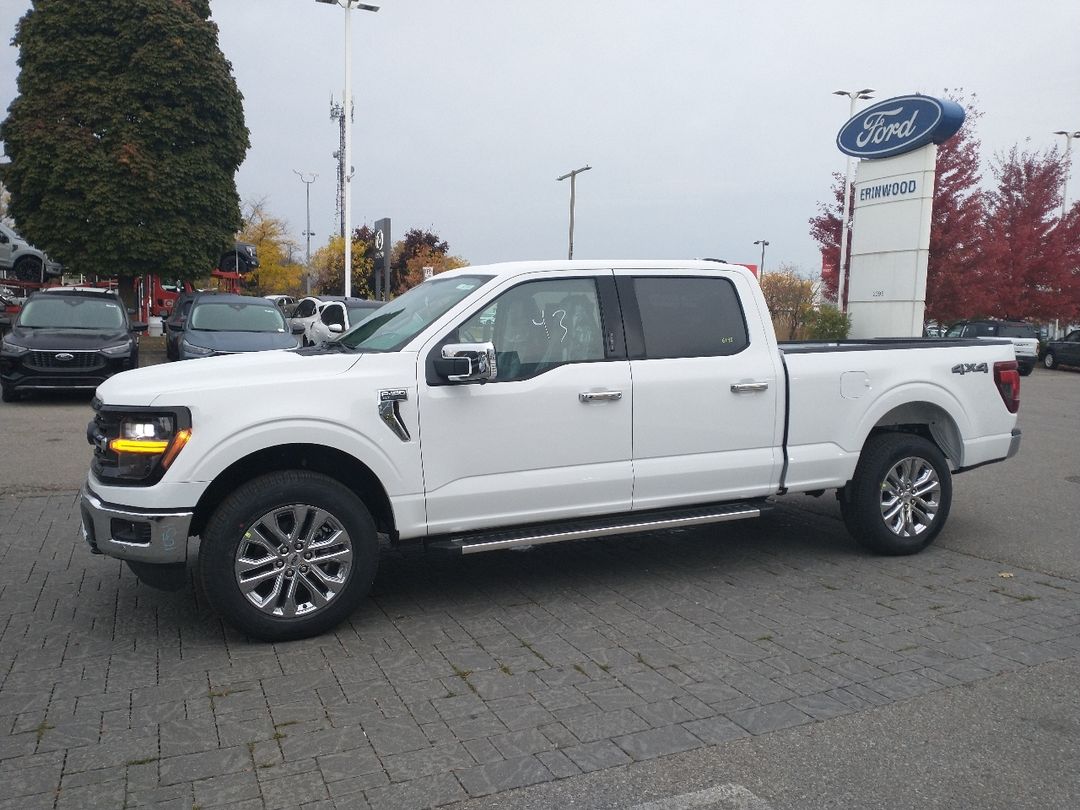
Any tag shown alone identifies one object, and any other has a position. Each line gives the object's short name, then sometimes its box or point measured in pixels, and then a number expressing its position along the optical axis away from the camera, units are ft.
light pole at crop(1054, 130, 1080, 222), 114.73
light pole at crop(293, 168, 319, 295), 209.79
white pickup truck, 14.94
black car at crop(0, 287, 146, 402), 44.55
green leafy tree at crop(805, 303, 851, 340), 79.71
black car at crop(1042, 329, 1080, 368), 101.65
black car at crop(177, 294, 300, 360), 46.42
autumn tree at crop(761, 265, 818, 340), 94.99
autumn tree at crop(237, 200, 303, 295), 185.06
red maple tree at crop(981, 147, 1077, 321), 108.27
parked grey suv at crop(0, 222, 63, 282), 100.89
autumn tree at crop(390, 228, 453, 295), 173.78
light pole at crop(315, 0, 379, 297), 85.81
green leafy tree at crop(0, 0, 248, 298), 71.82
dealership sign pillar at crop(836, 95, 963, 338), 58.34
